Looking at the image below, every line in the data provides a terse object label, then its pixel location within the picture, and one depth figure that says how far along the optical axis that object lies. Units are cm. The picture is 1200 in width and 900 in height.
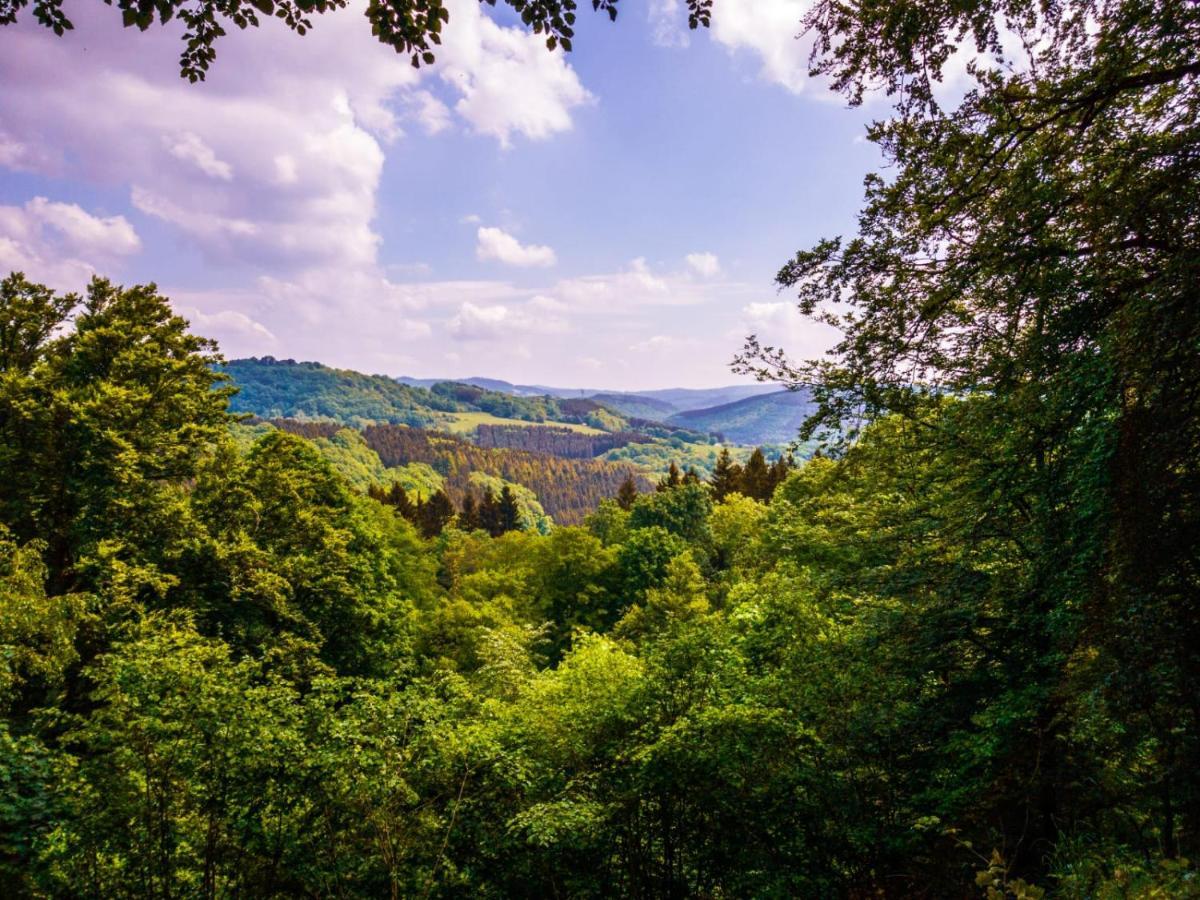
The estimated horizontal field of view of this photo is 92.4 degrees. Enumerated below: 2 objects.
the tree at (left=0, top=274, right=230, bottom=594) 1389
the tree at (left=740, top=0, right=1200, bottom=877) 403
